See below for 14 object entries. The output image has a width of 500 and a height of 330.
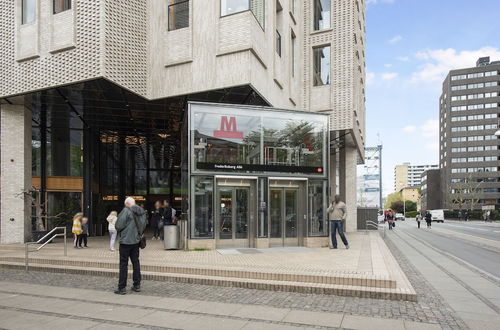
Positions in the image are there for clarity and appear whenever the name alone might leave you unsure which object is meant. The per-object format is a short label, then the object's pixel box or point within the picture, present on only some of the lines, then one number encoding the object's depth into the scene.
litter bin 13.24
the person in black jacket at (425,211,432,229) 38.28
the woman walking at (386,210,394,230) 33.75
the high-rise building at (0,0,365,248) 13.61
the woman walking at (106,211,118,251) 13.83
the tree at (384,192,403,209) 169.19
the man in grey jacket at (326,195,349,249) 13.12
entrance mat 12.45
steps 7.56
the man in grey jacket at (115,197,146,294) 7.76
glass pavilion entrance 13.24
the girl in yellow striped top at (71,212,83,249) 14.42
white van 63.61
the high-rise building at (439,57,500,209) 106.94
